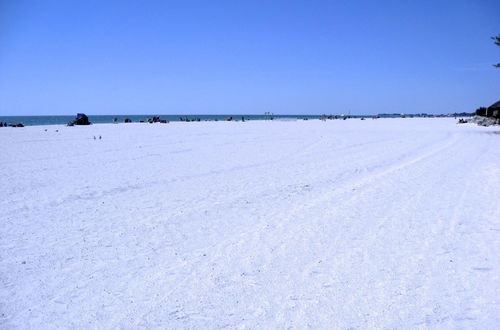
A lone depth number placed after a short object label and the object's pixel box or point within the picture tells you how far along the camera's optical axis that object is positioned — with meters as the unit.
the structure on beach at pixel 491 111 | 46.61
